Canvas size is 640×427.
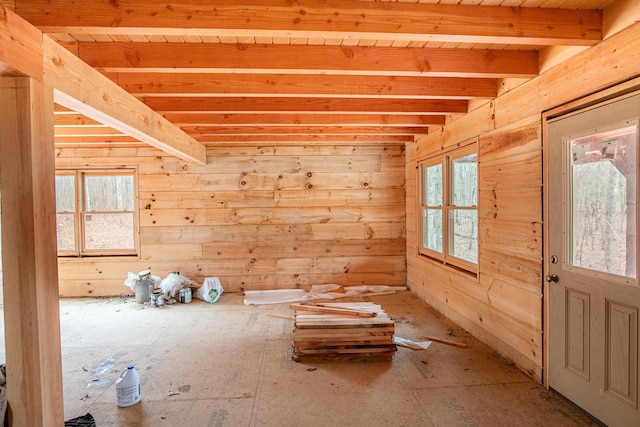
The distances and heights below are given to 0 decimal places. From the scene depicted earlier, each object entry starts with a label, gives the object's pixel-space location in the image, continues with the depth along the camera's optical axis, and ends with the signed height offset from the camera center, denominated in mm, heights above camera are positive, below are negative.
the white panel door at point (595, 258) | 1920 -363
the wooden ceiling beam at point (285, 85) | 2758 +1020
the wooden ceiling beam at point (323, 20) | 1772 +1015
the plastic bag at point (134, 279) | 5000 -1042
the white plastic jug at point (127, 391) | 2398 -1276
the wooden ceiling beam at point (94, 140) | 4809 +1022
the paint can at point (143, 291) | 4953 -1191
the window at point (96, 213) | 5273 -32
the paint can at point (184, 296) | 4945 -1268
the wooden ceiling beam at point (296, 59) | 2299 +1033
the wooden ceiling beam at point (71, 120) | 3690 +988
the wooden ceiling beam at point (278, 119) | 3770 +986
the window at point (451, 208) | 3668 -48
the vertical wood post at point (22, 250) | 1673 -188
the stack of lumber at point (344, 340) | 3027 -1198
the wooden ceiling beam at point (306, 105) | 3262 +1007
